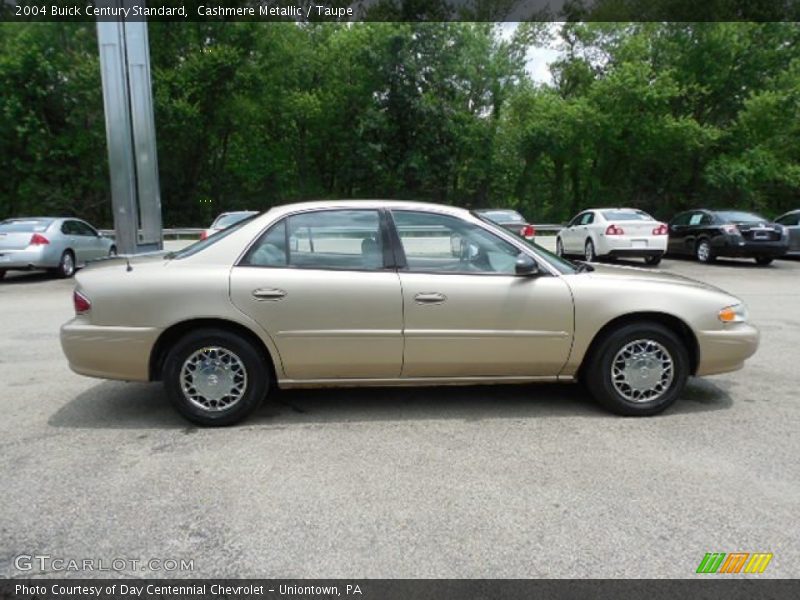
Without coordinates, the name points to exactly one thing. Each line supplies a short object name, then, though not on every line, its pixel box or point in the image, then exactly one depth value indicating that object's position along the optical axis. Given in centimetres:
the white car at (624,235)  1447
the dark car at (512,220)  1493
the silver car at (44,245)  1238
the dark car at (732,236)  1464
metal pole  1040
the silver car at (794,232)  1583
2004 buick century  409
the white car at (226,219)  1387
